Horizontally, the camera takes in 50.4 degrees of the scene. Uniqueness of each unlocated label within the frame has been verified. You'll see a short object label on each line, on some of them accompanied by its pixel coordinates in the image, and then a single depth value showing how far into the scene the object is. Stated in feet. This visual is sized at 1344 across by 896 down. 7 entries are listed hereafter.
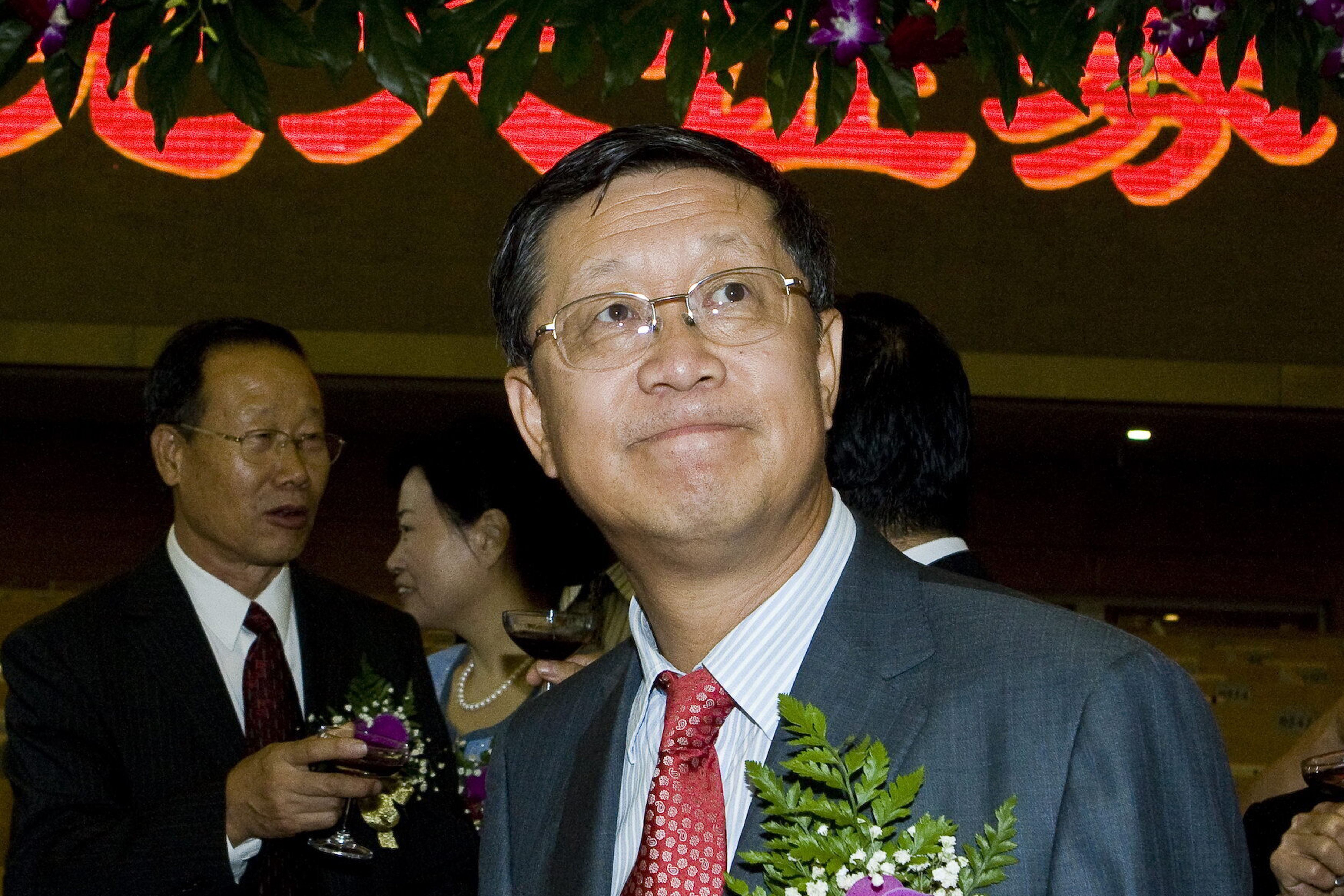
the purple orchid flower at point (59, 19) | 4.60
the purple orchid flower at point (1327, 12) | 4.74
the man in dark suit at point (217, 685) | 7.36
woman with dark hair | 11.29
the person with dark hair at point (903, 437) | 7.03
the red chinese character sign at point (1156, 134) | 25.04
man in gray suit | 3.85
